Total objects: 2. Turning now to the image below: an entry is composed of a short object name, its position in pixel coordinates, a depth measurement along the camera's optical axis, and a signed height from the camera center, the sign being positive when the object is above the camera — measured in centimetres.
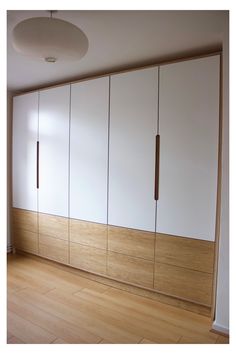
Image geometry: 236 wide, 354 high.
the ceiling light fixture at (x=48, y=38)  166 +82
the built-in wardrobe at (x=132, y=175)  245 -8
